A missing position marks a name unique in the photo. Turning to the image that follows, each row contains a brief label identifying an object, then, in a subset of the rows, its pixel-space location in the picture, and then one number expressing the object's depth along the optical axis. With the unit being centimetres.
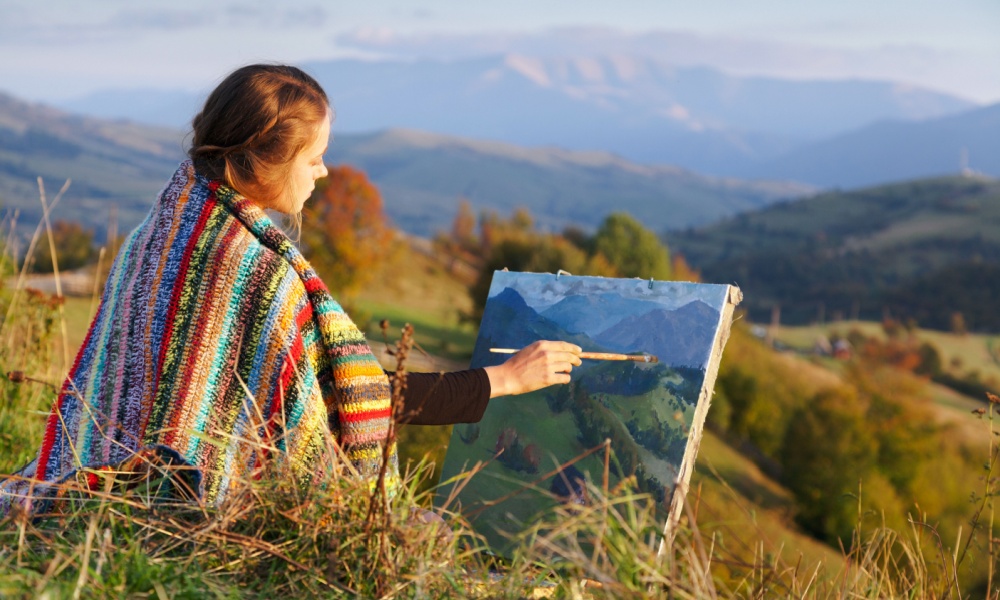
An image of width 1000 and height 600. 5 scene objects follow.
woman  267
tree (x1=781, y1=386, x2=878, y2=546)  3622
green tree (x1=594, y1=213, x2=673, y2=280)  4178
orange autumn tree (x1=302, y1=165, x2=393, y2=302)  4294
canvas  331
